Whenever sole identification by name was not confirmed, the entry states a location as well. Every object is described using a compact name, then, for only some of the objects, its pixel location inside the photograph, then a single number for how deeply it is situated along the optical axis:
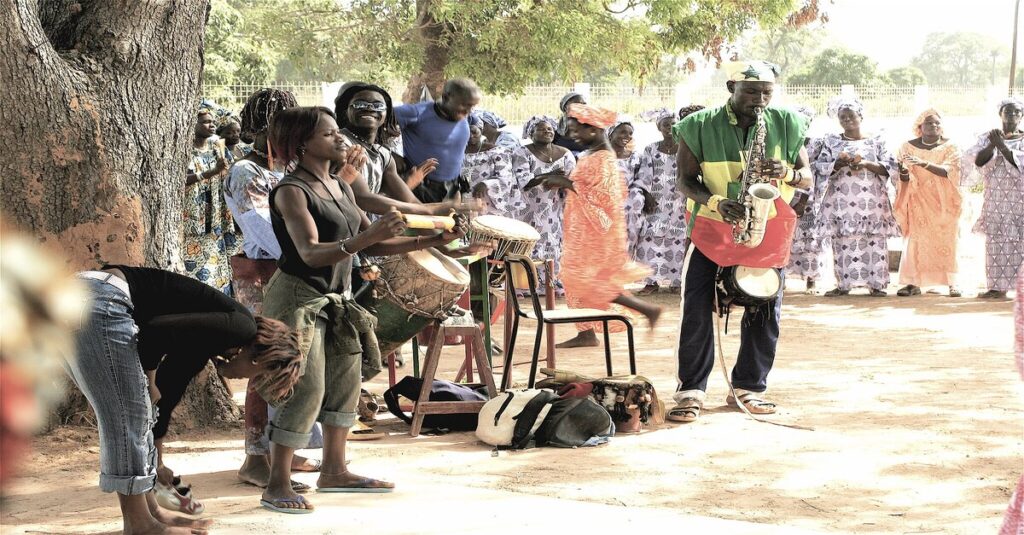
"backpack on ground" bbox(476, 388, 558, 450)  6.05
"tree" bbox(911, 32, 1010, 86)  109.94
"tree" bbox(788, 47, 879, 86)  50.72
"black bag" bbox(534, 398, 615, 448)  6.11
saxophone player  6.64
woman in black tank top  4.58
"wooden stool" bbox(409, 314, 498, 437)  6.34
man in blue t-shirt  7.90
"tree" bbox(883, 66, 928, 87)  61.69
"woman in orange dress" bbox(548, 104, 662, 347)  8.16
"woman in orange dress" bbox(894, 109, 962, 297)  13.30
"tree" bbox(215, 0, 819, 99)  16.98
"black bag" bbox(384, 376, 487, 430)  6.54
